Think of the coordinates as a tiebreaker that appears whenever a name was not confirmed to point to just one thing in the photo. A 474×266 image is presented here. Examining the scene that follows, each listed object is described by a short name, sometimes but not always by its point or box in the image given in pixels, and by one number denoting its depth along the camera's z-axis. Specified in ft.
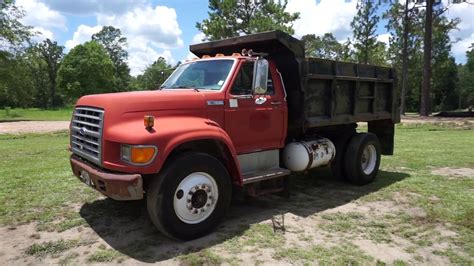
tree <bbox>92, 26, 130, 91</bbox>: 270.46
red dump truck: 15.62
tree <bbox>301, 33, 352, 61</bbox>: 212.43
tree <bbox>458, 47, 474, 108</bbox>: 231.87
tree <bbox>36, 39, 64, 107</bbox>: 270.46
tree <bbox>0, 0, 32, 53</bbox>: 114.42
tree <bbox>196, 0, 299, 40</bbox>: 116.57
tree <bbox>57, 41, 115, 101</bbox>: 210.18
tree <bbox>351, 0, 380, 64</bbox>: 133.80
